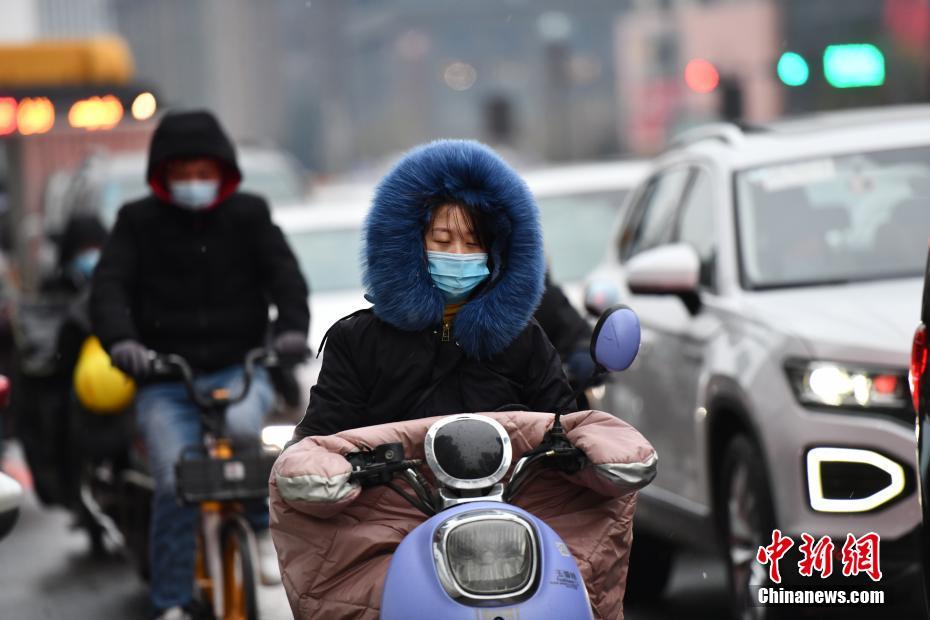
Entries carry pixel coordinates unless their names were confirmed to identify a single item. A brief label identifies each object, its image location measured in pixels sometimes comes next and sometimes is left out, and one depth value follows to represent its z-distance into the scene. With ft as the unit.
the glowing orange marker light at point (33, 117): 164.76
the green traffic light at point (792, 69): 88.58
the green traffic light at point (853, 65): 88.63
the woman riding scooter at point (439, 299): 31.35
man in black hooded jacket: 50.55
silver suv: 45.14
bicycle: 48.47
